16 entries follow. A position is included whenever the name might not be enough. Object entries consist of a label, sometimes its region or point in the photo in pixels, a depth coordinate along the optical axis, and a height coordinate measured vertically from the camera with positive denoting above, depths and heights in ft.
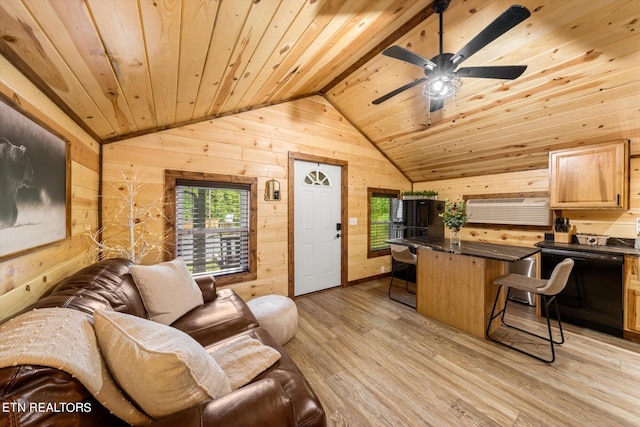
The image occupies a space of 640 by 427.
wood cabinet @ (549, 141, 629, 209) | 8.93 +1.33
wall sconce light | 11.28 +0.95
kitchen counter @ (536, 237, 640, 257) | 8.41 -1.38
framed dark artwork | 3.79 +0.51
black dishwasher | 8.40 -2.93
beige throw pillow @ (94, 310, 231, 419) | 2.68 -1.76
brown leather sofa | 2.06 -2.17
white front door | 12.42 -0.79
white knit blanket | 2.25 -1.36
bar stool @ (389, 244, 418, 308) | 11.18 -2.03
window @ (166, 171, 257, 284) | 9.68 -0.48
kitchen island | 8.40 -2.57
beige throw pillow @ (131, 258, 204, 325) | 5.93 -2.04
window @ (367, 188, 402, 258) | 15.14 -0.44
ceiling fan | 5.00 +3.63
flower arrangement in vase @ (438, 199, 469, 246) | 9.80 -0.28
